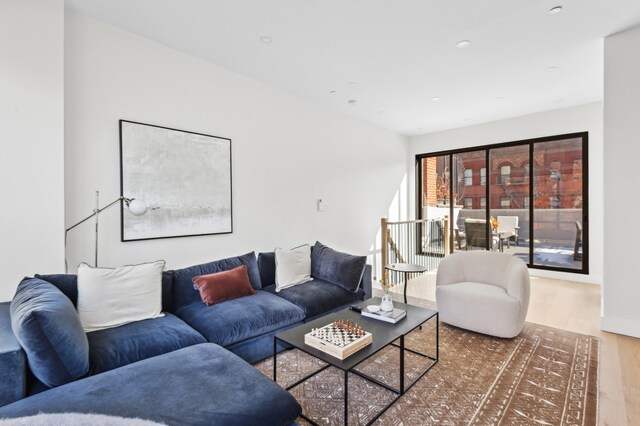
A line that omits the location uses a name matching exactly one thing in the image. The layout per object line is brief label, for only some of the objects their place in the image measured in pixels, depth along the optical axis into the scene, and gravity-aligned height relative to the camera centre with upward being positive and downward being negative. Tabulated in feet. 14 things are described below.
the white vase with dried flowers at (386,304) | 8.05 -2.39
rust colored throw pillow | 9.11 -2.21
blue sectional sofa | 4.40 -2.68
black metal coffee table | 6.09 -2.77
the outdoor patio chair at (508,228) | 19.03 -1.05
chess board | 6.14 -2.62
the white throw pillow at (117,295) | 7.23 -2.00
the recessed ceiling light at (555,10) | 8.29 +5.31
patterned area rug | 6.31 -4.05
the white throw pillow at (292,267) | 11.05 -2.03
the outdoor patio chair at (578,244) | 16.98 -1.82
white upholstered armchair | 9.57 -2.61
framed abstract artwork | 9.37 +1.00
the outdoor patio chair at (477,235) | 19.85 -1.59
